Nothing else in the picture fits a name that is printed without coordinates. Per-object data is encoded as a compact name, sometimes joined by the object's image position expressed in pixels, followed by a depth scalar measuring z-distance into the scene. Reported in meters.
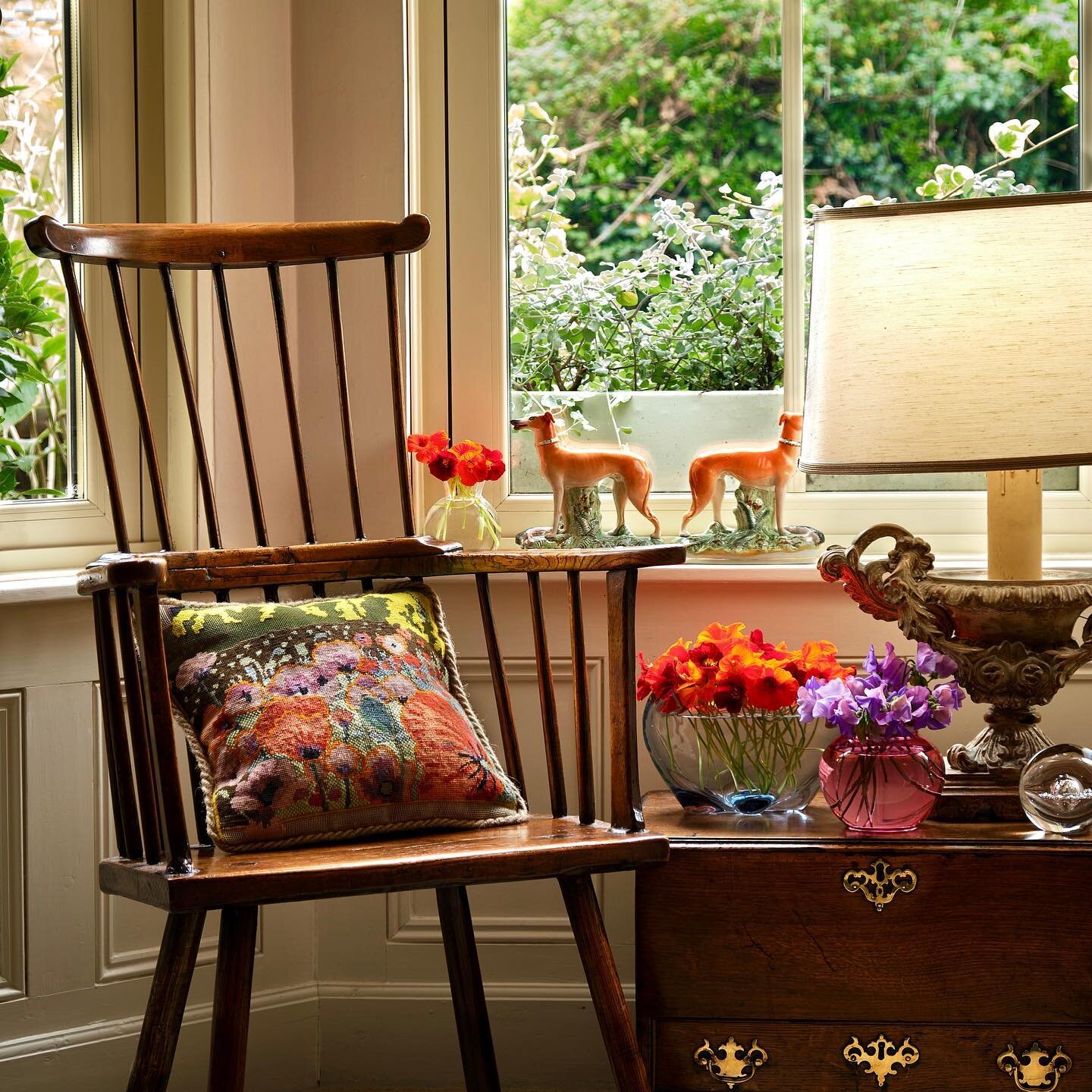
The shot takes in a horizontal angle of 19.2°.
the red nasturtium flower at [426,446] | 3.86
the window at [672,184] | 3.96
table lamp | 3.37
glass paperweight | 3.46
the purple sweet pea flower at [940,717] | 3.49
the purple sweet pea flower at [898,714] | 3.48
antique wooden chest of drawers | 3.44
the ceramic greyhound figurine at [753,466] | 3.87
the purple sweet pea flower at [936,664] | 3.53
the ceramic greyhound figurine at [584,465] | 3.88
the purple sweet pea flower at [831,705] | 3.48
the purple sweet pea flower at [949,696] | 3.52
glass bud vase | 3.94
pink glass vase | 3.48
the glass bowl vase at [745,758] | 3.58
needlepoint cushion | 3.34
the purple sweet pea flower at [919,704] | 3.48
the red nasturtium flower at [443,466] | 3.86
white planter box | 4.00
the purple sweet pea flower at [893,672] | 3.50
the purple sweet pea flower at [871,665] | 3.53
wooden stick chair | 3.21
